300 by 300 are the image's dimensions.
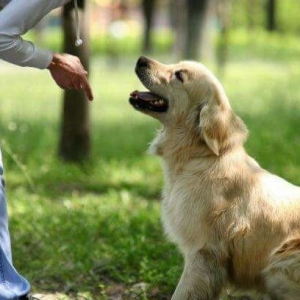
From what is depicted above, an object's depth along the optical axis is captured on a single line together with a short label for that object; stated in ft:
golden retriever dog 16.75
